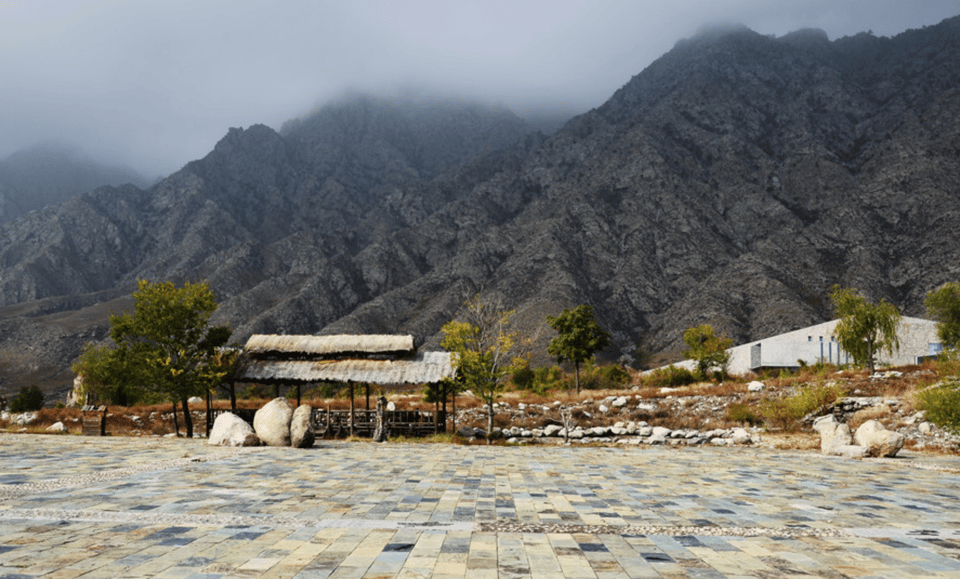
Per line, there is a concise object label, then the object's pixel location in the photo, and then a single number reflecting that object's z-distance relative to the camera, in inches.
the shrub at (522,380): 2000.5
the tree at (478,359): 893.2
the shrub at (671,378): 1768.0
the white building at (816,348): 1974.7
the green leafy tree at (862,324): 1366.9
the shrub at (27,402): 1741.6
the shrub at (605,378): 1923.0
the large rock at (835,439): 624.7
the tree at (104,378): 1596.9
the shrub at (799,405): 984.3
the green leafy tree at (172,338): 858.1
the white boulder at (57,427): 922.7
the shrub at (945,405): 526.0
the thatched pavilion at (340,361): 938.7
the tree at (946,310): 1752.0
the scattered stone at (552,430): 1138.7
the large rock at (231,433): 638.5
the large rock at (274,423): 648.3
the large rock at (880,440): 593.3
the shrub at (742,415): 1096.8
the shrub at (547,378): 1922.1
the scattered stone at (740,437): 888.6
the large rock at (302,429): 629.9
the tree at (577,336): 1812.3
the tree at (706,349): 1854.7
